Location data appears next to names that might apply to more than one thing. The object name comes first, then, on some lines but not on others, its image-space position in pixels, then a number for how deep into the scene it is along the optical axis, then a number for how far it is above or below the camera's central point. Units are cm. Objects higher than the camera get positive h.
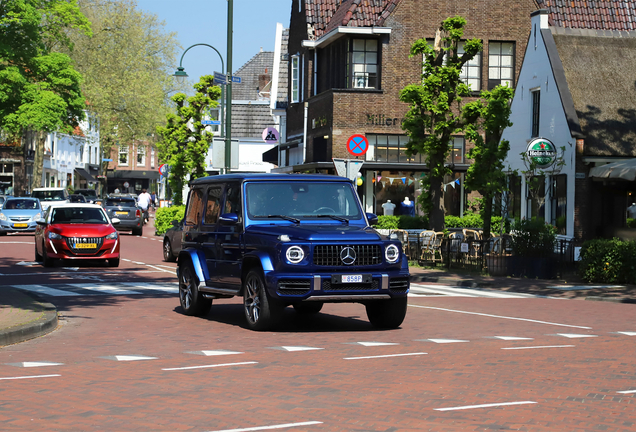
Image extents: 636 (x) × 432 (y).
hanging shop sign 2511 +151
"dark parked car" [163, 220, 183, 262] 2573 -114
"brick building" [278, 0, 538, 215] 3872 +554
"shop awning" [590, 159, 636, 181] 2258 +97
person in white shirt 5375 +8
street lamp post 3761 +540
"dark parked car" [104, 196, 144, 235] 4272 -62
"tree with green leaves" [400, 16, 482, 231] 2670 +277
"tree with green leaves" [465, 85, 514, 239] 2559 +157
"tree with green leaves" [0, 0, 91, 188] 4503 +662
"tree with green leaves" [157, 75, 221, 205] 4578 +318
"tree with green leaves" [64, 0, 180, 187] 6606 +979
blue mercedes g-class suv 1177 -60
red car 2366 -89
